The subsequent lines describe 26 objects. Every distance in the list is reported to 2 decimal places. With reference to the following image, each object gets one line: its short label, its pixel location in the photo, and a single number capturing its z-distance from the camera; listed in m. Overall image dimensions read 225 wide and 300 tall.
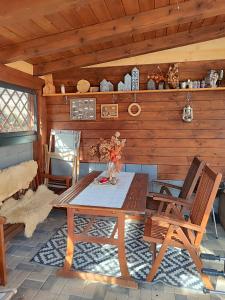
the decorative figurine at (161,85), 3.25
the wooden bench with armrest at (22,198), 2.47
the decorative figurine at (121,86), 3.34
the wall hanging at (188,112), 3.21
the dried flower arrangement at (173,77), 3.16
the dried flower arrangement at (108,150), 2.48
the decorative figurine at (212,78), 3.08
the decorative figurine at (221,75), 3.10
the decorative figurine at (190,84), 3.14
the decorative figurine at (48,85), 3.51
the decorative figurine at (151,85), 3.28
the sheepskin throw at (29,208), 2.42
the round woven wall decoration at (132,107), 3.38
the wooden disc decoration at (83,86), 3.44
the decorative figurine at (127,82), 3.33
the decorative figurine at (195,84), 3.15
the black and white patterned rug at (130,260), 2.06
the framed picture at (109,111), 3.43
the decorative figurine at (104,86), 3.38
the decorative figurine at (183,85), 3.16
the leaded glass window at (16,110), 2.82
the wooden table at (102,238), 1.89
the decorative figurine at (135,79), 3.32
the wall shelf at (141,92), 3.10
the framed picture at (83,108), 3.50
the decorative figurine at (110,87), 3.39
